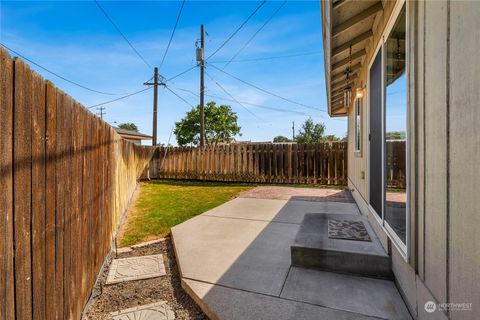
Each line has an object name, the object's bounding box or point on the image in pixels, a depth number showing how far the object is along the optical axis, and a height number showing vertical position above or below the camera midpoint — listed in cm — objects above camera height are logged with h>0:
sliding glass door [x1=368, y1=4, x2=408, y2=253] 181 +22
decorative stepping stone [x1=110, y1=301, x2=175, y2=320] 174 -114
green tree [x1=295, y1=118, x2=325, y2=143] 3105 +358
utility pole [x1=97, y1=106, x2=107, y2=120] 3743 +777
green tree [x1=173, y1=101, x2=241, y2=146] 2075 +294
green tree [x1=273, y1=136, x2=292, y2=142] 4864 +422
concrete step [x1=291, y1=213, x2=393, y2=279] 207 -86
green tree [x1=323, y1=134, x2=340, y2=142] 2669 +242
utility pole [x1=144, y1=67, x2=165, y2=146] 1309 +372
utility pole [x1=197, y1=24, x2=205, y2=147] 1171 +401
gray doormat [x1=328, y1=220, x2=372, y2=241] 251 -82
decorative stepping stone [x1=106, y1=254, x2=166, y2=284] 231 -112
